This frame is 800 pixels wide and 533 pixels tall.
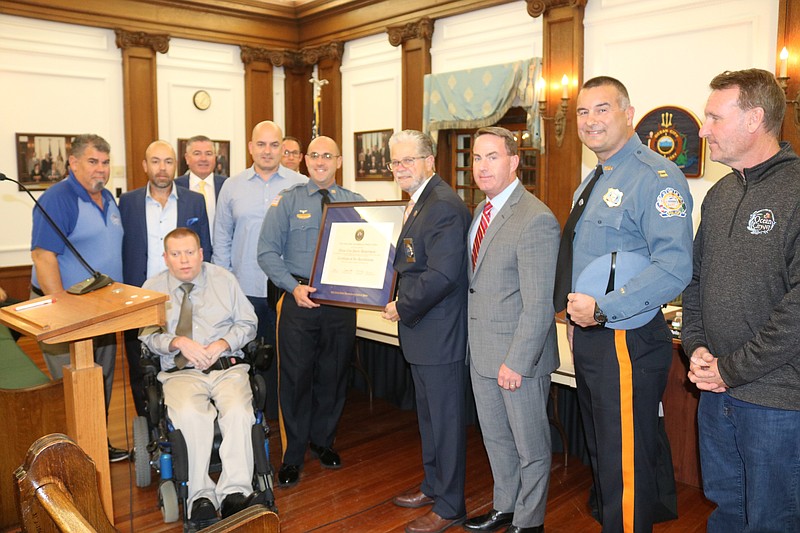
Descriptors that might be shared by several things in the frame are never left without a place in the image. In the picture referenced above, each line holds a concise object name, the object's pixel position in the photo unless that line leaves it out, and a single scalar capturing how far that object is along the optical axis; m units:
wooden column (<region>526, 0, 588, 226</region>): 6.69
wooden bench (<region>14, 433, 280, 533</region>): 1.07
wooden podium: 2.46
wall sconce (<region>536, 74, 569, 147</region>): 6.84
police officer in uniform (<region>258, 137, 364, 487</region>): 3.77
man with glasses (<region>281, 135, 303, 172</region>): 6.40
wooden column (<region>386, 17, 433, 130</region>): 8.22
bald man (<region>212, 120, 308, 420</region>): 4.46
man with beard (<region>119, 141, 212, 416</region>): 4.19
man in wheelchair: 3.15
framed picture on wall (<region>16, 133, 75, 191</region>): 7.93
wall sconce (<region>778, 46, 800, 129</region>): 5.10
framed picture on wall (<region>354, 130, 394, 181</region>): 8.99
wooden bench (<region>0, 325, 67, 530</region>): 3.08
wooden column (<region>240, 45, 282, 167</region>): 9.70
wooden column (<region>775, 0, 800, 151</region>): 5.22
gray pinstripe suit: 2.73
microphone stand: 2.84
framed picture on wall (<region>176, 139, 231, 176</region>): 9.25
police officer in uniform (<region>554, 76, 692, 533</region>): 2.39
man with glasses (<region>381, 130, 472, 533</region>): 3.02
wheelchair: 3.10
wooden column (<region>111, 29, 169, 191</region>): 8.56
